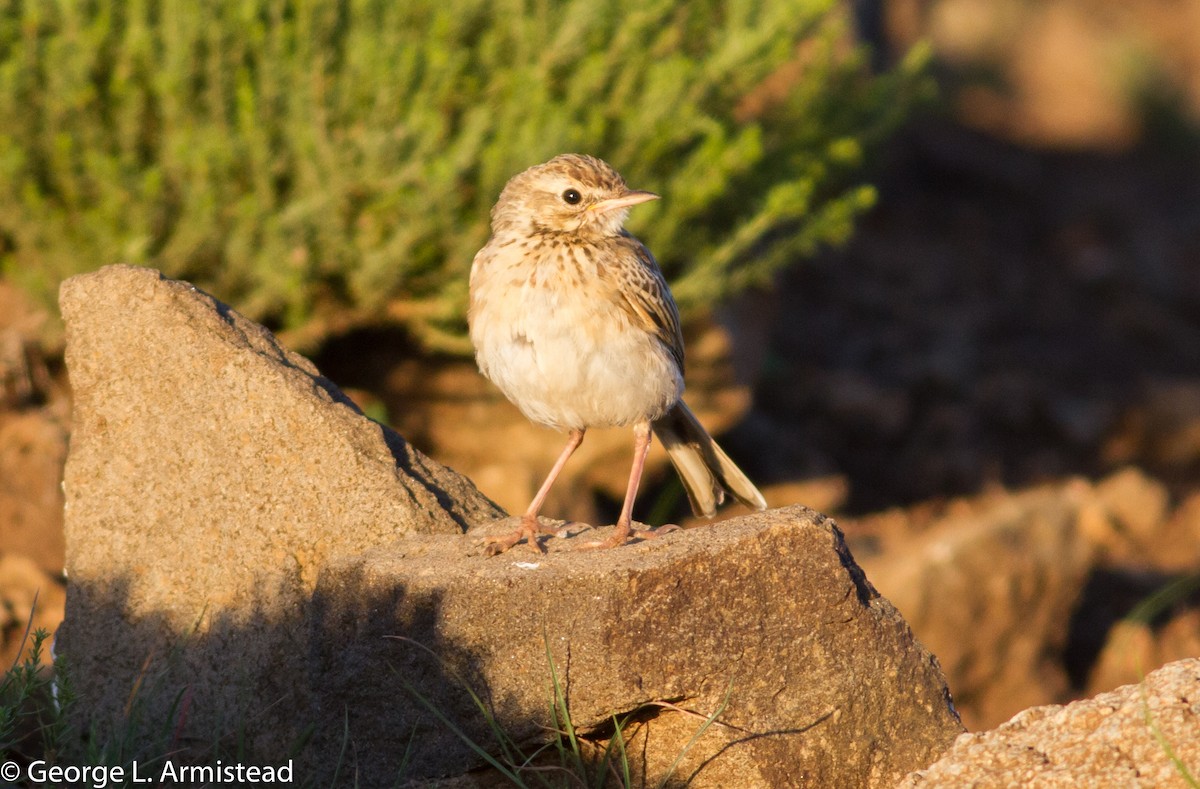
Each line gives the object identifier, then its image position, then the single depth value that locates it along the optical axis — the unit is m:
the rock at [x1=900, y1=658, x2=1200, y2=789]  6.94
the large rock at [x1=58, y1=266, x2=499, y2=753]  8.81
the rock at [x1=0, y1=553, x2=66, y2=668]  11.84
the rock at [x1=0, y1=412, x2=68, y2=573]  13.41
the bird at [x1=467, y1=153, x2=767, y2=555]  10.08
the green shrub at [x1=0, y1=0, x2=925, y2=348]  14.05
